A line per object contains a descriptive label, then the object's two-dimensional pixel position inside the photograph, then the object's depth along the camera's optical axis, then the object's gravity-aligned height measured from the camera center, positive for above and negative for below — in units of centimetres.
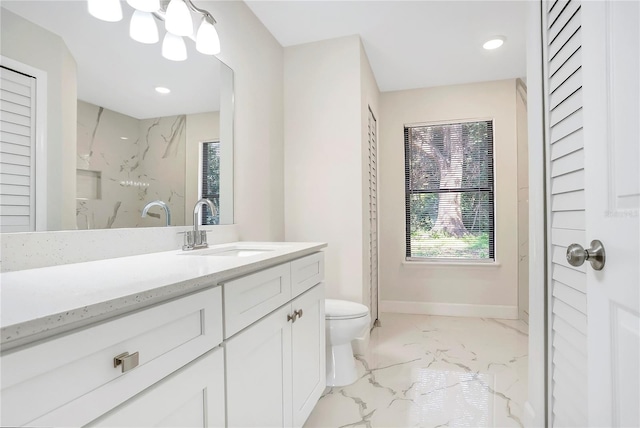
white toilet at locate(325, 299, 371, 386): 201 -73
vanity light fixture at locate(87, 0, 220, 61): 127 +86
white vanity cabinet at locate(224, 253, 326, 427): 100 -49
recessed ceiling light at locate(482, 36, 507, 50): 258 +136
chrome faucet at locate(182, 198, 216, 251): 157 -9
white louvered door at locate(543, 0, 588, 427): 105 +2
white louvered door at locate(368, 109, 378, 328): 295 +0
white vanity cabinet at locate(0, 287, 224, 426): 48 -26
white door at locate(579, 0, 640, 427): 62 +3
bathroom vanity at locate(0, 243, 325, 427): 51 -26
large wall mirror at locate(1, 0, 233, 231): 114 +43
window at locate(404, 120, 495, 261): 342 +26
